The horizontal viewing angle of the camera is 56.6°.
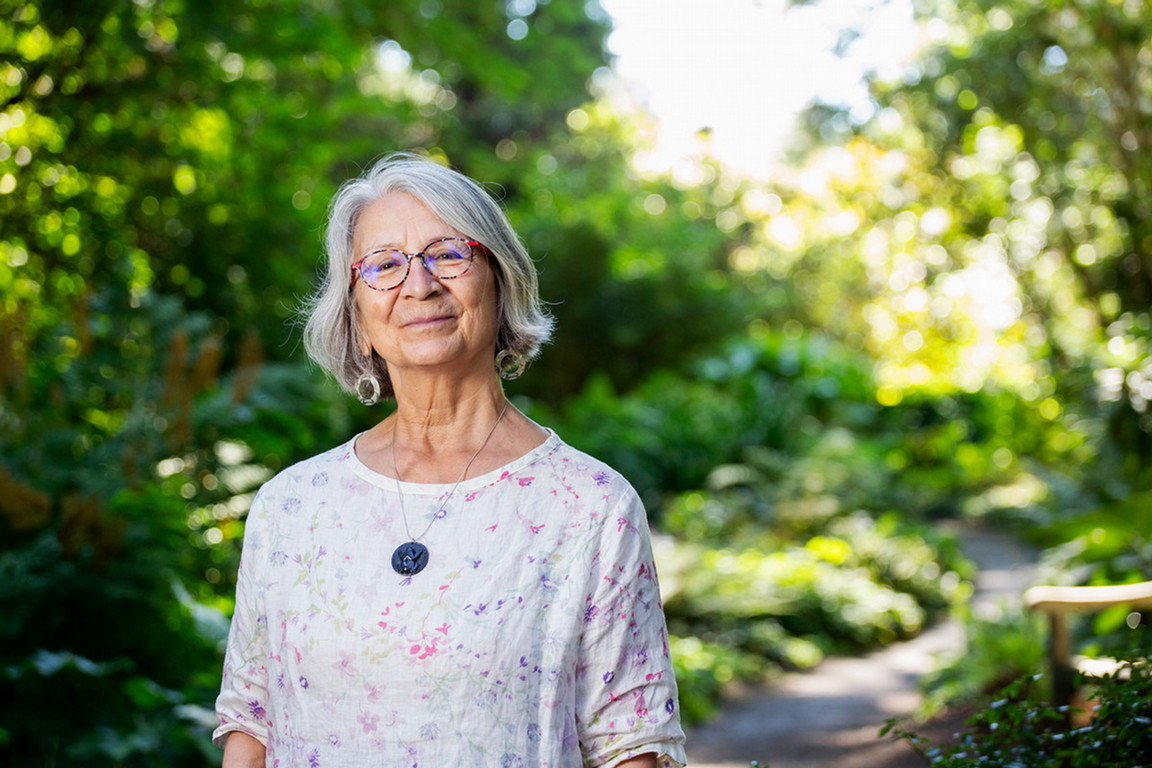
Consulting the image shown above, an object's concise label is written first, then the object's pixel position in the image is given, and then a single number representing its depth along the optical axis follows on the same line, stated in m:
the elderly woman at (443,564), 1.70
